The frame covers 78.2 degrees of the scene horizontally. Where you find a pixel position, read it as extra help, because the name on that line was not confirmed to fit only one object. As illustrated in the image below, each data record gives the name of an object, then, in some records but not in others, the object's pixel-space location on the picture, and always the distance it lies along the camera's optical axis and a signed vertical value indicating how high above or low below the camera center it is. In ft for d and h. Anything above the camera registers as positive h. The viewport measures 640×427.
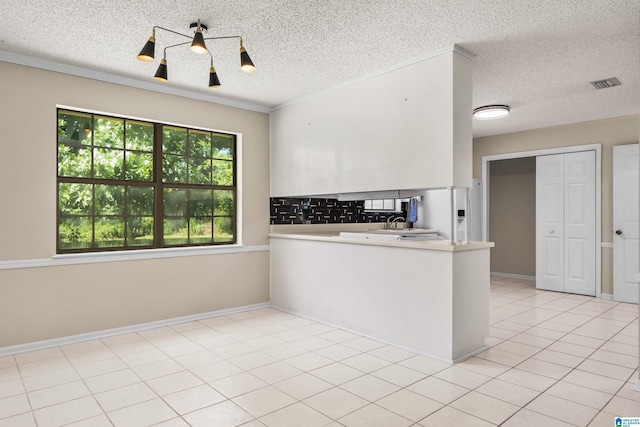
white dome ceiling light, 16.52 +4.28
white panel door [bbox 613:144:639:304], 17.69 -0.44
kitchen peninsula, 10.82 -2.45
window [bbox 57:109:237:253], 12.90 +0.99
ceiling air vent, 13.52 +4.53
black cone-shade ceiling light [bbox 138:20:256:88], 8.24 +3.46
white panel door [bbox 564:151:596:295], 19.21 -0.53
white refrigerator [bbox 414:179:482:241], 20.27 +0.01
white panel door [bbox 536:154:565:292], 20.27 -0.51
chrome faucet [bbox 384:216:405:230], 20.50 -0.57
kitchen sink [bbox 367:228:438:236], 12.41 -0.67
